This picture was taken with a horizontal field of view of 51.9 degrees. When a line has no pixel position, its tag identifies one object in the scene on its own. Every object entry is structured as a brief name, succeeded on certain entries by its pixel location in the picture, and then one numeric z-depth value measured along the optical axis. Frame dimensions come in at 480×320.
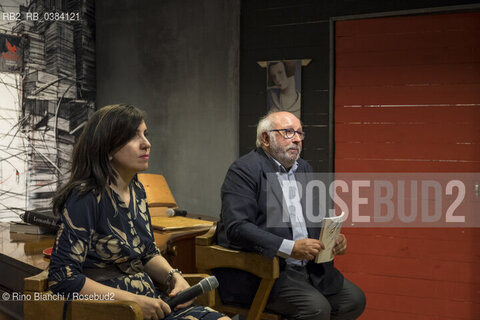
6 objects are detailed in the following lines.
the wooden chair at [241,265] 2.41
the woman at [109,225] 1.68
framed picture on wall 3.94
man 2.49
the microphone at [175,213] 3.22
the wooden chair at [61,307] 1.61
